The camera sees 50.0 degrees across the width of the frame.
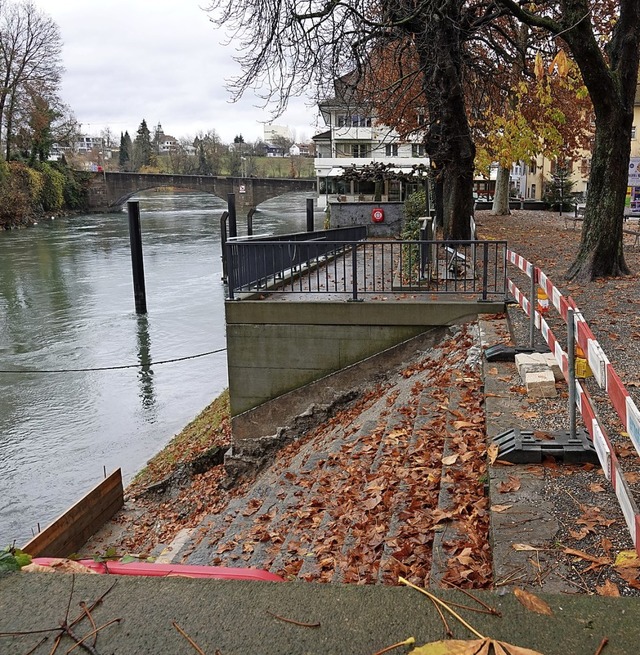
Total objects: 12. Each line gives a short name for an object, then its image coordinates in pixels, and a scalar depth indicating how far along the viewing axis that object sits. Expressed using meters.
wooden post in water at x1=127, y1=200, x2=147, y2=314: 23.16
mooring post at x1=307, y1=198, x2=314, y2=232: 24.05
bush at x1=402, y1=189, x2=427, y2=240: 17.06
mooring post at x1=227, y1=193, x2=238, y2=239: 24.34
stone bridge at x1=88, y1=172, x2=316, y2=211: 71.06
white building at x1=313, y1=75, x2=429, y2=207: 15.43
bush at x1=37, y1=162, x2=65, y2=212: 65.38
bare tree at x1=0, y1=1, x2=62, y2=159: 60.09
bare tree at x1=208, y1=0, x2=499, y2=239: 12.23
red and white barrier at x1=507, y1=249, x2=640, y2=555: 3.05
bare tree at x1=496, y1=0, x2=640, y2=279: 9.97
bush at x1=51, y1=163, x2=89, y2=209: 70.86
